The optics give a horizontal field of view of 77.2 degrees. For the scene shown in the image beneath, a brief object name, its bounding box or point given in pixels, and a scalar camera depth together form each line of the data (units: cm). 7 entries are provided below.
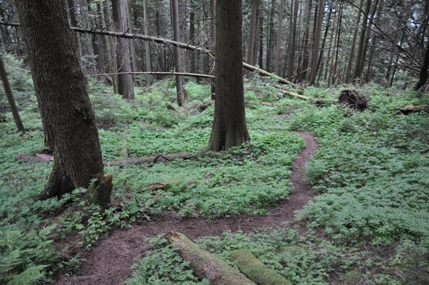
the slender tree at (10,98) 1029
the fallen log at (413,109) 958
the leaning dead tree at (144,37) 662
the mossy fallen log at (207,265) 304
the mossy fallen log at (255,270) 305
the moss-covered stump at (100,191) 470
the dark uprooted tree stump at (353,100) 1187
